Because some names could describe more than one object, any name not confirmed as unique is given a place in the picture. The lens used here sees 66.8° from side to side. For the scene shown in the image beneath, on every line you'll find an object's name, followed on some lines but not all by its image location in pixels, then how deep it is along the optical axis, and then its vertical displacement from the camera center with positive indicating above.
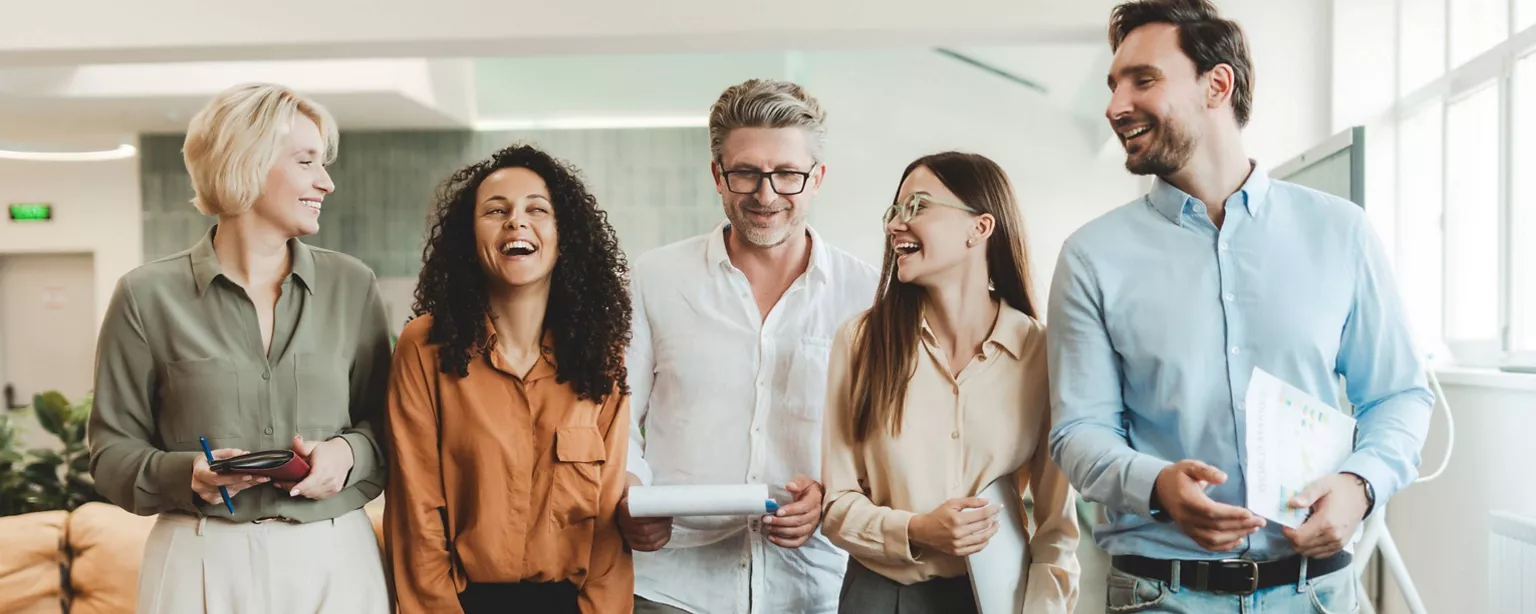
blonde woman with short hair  1.90 -0.19
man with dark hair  1.66 -0.08
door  9.77 -0.26
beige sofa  3.16 -0.76
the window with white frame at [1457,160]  3.48 +0.42
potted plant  4.41 -0.72
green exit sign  9.70 +0.62
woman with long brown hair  1.88 -0.20
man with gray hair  2.27 -0.17
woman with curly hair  1.95 -0.22
